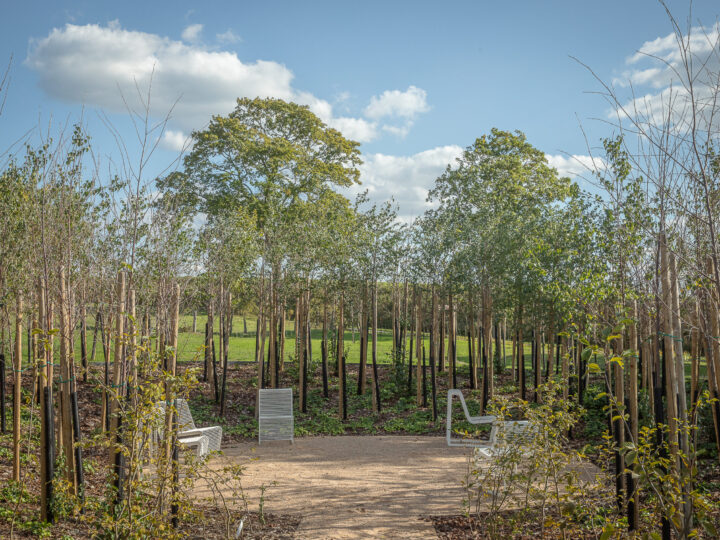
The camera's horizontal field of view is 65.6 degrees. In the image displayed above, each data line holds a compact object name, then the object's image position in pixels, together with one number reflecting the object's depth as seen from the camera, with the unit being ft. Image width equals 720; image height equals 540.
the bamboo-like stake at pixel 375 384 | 41.66
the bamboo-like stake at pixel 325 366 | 46.93
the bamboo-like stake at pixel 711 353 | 17.72
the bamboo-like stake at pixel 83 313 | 18.43
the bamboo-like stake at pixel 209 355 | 40.37
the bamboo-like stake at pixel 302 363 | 39.36
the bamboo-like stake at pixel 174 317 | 21.51
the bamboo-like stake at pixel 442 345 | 48.62
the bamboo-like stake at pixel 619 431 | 17.05
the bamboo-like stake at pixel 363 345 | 42.62
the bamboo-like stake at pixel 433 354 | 39.34
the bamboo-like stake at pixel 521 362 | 41.01
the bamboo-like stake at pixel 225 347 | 40.24
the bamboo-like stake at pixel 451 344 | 45.57
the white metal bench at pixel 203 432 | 28.37
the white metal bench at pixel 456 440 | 29.81
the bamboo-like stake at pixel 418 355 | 43.20
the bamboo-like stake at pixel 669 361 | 14.37
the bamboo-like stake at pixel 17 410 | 19.57
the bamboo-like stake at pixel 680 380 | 14.03
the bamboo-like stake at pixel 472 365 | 47.60
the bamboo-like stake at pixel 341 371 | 40.04
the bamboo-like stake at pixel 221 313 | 39.63
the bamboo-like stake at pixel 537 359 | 41.44
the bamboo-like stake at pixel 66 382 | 17.72
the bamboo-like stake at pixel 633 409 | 15.88
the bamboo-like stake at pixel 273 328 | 40.06
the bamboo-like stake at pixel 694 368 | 25.13
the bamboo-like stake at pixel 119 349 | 17.12
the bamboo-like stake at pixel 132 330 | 12.34
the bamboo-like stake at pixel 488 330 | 39.60
